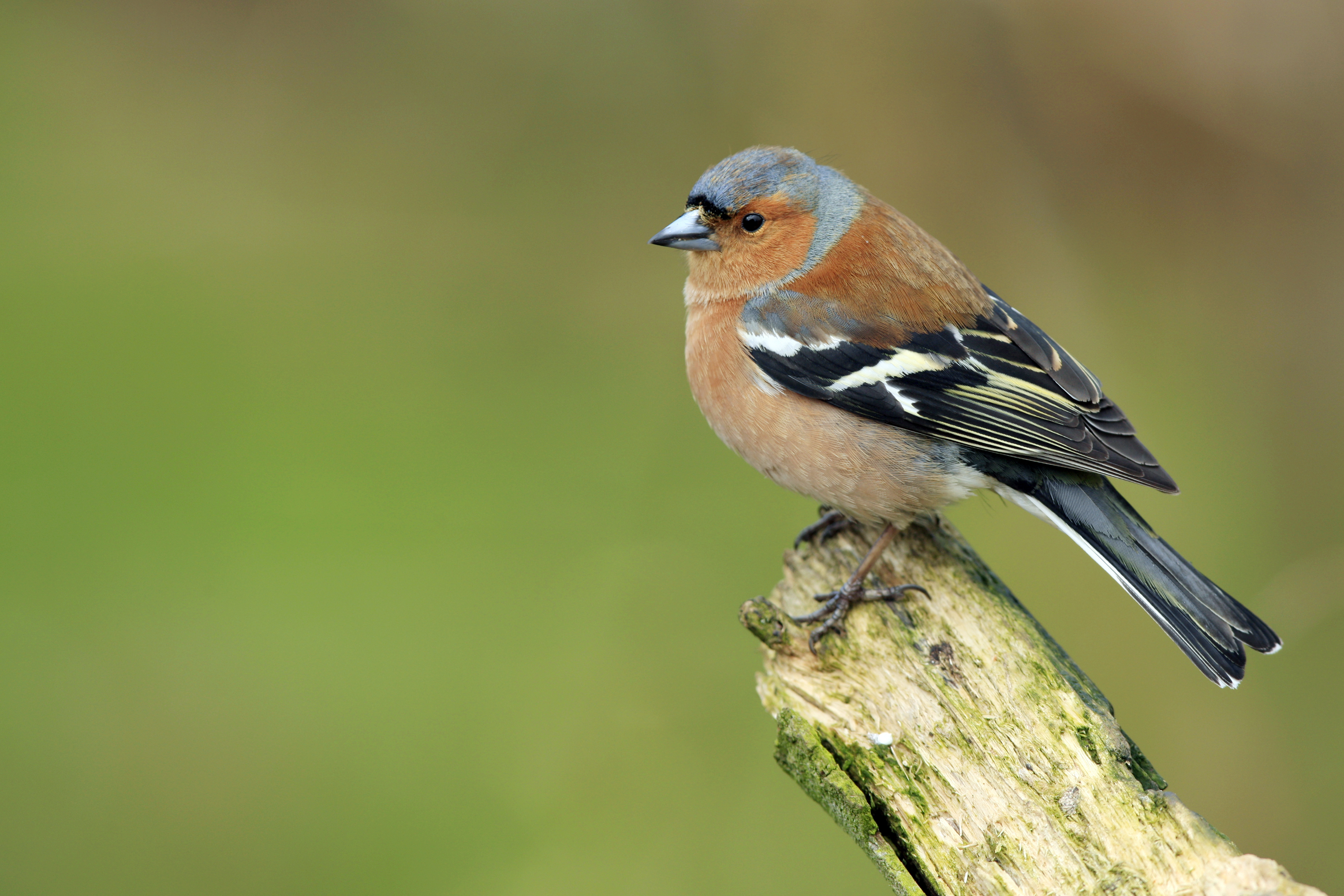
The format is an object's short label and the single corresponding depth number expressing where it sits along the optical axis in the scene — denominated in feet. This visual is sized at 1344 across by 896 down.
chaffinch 20.67
